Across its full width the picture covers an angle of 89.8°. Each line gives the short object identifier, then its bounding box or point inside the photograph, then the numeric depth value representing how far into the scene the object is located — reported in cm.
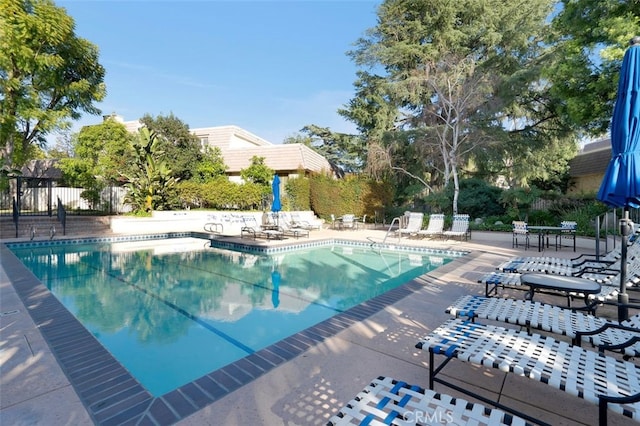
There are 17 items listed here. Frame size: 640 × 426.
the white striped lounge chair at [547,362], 174
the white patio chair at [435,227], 1243
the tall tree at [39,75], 1450
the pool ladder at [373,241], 1188
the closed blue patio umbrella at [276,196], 1352
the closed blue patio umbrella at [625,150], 310
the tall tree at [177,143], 2227
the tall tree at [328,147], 3341
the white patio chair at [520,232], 1050
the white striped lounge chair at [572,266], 475
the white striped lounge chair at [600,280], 375
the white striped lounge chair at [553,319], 248
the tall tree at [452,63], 1628
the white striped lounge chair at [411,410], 162
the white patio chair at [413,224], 1300
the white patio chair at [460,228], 1210
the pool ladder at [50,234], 1119
